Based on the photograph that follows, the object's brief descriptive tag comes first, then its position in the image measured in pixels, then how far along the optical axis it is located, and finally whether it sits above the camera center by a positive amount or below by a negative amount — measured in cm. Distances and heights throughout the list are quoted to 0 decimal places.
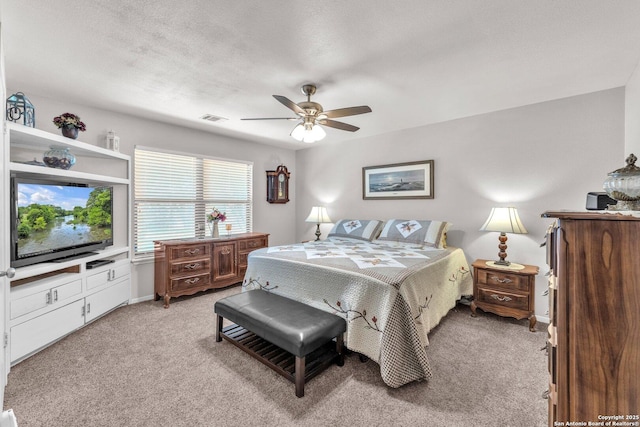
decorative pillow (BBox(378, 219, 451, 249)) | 338 -26
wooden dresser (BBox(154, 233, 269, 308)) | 334 -70
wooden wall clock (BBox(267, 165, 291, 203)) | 503 +52
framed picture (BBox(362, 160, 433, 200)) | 386 +48
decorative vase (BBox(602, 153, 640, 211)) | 120 +12
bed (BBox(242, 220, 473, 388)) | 188 -63
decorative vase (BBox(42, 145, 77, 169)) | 256 +53
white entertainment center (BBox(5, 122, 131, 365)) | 214 -61
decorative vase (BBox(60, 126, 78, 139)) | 264 +80
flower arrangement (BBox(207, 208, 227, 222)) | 396 -6
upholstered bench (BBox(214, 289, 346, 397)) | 179 -86
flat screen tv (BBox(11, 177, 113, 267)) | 227 -8
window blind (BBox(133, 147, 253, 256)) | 361 +27
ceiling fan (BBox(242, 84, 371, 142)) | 236 +90
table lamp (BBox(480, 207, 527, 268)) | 286 -15
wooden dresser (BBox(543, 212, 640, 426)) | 94 -38
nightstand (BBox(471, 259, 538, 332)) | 273 -83
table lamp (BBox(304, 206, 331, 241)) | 464 -8
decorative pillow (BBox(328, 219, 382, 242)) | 388 -25
